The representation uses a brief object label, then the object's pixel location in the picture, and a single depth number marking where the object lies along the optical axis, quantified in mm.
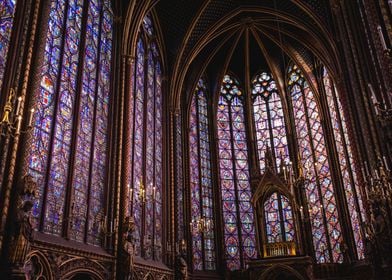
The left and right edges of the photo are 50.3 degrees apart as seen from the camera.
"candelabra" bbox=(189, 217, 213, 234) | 20188
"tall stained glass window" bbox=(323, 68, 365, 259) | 20422
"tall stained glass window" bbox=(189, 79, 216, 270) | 21922
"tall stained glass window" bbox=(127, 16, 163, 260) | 16953
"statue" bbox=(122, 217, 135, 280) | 13898
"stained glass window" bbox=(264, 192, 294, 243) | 22562
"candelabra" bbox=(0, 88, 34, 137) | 8391
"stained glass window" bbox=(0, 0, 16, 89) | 10636
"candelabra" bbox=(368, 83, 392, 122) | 8936
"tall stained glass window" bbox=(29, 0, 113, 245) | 11984
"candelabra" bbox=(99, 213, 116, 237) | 14102
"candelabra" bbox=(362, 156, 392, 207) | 11781
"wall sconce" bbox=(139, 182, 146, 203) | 15234
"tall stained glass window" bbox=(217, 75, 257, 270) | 23078
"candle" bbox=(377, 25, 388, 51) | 7727
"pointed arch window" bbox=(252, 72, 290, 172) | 25625
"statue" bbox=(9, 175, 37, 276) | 9039
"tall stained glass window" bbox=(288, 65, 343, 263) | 21828
